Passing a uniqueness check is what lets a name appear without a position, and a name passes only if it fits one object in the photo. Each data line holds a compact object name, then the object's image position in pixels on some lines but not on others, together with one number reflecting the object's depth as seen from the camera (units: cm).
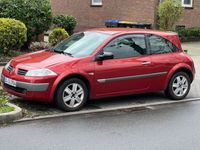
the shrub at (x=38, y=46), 1645
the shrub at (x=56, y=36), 1678
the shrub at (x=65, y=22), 1941
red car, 870
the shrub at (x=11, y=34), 1410
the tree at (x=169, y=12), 2122
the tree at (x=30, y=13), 1592
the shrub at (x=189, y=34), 2385
